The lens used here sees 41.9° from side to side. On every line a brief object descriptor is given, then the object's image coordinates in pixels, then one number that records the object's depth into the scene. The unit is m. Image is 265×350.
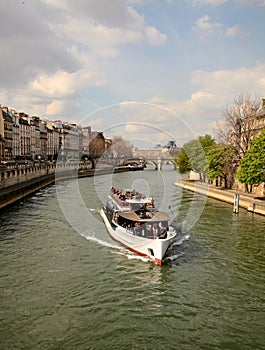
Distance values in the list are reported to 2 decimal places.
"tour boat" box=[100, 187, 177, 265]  18.52
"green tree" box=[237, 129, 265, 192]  37.12
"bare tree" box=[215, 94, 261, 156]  51.69
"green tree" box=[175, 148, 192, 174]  75.11
